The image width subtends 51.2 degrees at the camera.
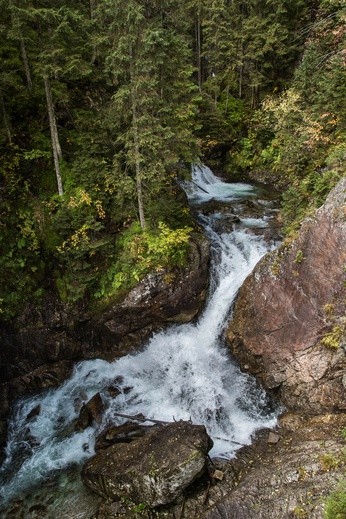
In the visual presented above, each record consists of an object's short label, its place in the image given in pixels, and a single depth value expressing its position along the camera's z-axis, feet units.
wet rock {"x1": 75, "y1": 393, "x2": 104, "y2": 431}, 40.16
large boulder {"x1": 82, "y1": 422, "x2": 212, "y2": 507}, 30.68
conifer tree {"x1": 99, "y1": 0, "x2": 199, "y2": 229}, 38.40
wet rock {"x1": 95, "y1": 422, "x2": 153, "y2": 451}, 37.32
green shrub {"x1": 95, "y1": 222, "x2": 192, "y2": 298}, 45.14
